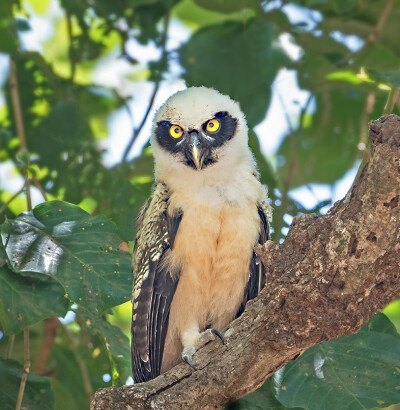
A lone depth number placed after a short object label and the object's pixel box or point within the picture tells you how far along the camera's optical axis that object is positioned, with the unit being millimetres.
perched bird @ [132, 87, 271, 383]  8711
